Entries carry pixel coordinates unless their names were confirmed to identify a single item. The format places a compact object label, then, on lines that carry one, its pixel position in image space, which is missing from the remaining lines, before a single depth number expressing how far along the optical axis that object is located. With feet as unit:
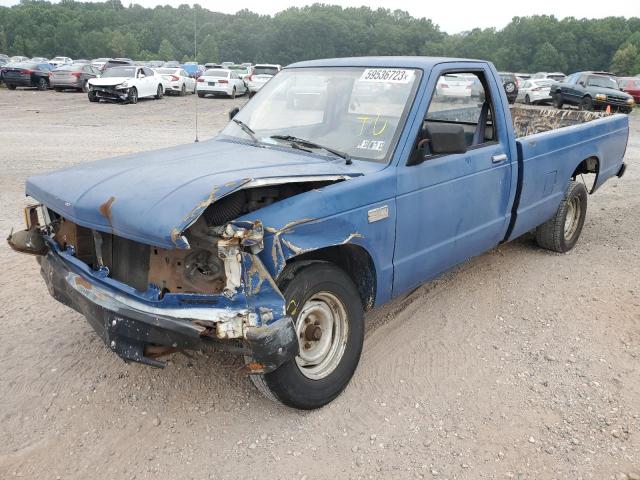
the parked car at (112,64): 87.28
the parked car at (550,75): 128.51
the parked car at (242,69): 119.75
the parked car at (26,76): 91.97
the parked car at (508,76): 74.17
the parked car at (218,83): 92.48
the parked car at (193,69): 132.28
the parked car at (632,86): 92.73
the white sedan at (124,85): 74.74
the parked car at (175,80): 93.61
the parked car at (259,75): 92.22
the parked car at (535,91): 92.27
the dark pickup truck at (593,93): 74.43
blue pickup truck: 8.96
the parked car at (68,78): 90.38
